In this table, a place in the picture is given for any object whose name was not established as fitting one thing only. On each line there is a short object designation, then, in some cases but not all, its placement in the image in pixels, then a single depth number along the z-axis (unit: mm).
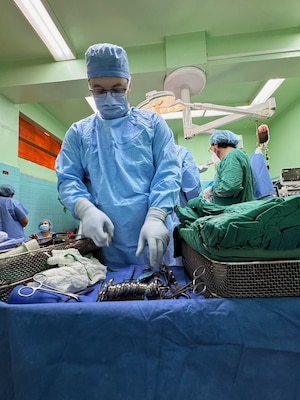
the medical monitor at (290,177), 2688
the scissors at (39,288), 523
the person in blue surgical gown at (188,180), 1876
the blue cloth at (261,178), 2354
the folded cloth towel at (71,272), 588
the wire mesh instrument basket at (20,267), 601
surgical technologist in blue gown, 931
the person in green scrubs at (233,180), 1722
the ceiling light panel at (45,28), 2059
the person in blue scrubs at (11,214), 2588
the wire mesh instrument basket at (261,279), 440
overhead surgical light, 2463
